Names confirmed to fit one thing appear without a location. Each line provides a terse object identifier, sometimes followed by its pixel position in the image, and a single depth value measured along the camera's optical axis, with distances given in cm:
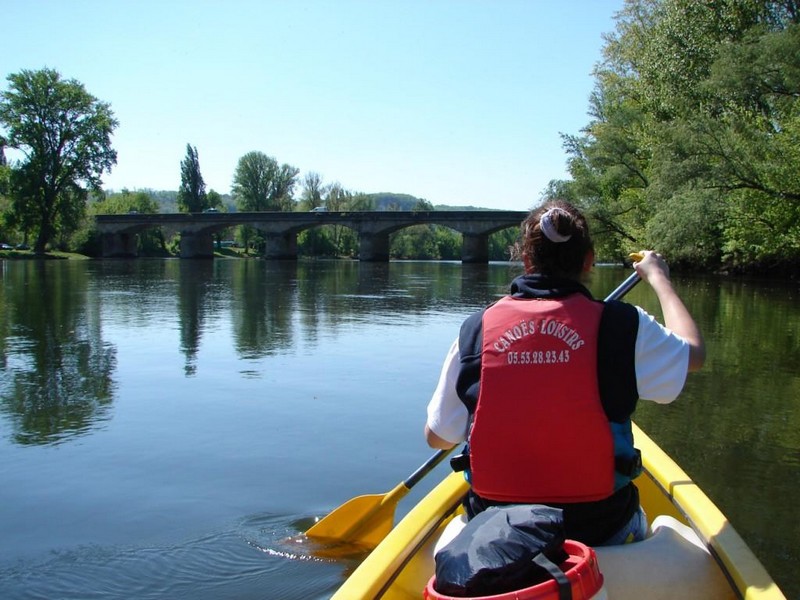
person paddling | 233
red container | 192
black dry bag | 196
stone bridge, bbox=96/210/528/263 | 6250
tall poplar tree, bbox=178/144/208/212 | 9312
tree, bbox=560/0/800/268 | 2120
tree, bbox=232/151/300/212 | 9762
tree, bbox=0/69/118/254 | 5481
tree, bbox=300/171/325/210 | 9275
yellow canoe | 240
